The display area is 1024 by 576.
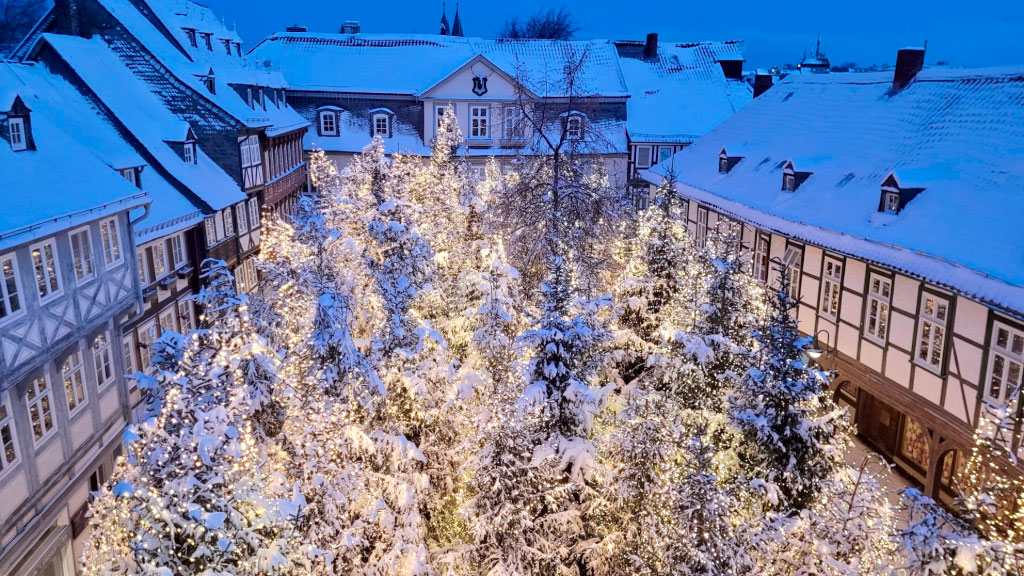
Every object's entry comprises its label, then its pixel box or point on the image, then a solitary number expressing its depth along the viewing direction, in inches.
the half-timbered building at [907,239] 564.1
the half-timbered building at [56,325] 502.6
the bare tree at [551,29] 2822.3
